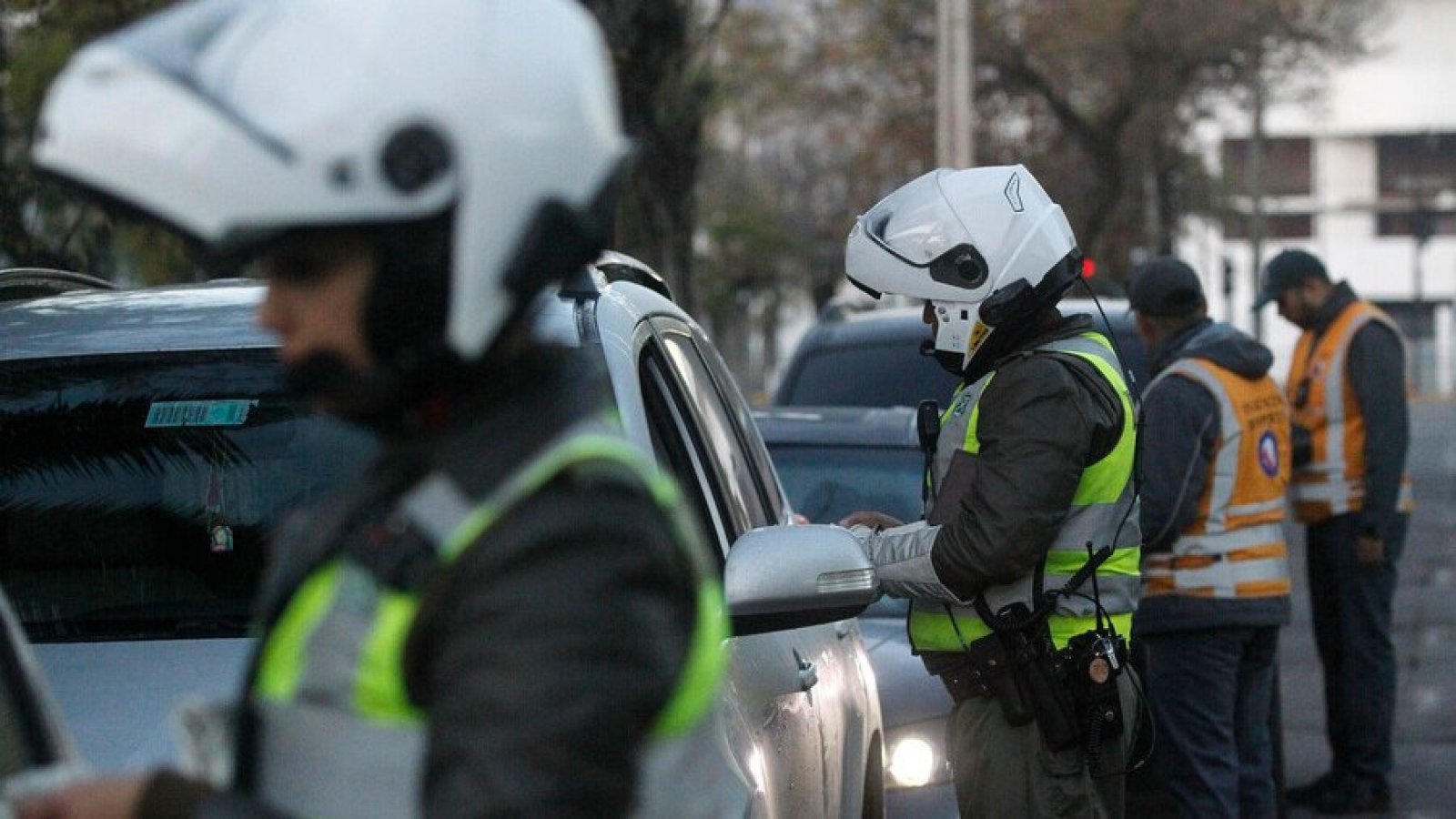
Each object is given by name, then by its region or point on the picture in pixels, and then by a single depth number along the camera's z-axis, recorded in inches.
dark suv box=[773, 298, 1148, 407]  710.5
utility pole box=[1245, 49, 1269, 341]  3260.3
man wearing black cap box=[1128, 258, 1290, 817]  538.3
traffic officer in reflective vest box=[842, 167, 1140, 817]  347.6
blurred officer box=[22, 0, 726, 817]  128.7
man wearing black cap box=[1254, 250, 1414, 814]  658.8
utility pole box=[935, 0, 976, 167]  1574.8
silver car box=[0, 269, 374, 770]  291.0
